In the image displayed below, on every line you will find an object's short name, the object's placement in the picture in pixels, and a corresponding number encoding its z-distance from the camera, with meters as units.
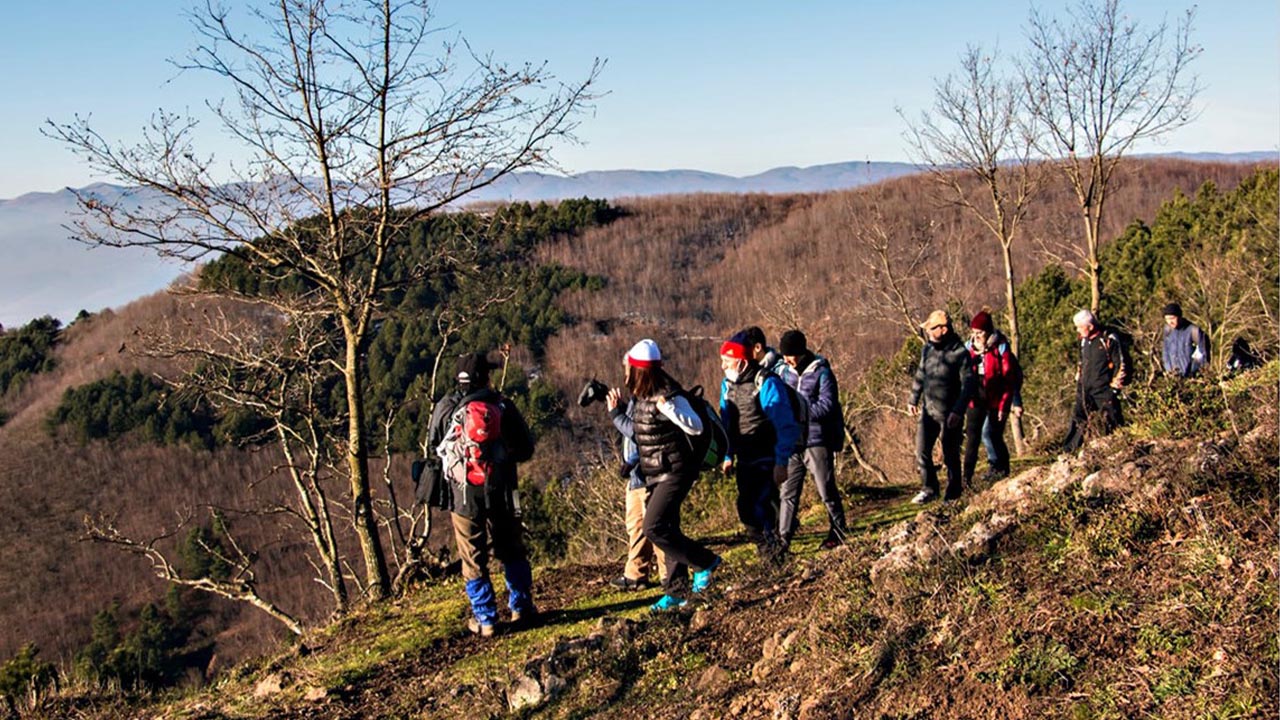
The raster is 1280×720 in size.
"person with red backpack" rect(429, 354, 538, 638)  5.84
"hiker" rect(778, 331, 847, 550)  6.85
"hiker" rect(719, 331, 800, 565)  6.01
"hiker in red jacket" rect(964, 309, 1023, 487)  7.76
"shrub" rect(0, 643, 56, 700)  11.27
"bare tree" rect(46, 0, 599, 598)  7.98
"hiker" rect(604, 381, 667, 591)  6.12
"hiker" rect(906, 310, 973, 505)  7.44
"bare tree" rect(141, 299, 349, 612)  8.81
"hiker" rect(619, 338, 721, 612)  5.48
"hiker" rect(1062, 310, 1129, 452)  8.27
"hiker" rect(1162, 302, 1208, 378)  9.02
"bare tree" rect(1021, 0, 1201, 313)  16.66
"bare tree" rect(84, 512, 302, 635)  9.37
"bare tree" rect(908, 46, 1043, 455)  17.81
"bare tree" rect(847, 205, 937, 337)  19.17
